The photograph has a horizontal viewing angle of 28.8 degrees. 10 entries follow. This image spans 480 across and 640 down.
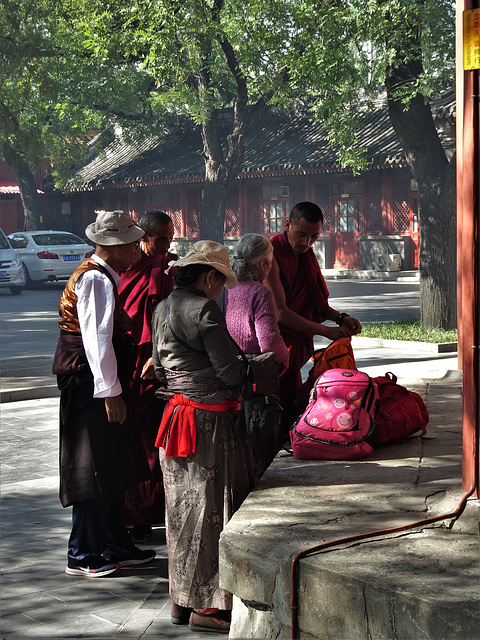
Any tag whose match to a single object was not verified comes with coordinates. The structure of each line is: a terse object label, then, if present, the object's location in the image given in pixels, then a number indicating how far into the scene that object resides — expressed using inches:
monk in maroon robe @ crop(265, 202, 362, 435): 223.1
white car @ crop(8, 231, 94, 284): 1043.3
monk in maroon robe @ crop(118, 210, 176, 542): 209.2
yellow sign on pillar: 151.8
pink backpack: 199.3
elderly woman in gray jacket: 162.9
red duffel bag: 215.6
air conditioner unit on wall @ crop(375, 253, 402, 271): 1169.4
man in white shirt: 182.4
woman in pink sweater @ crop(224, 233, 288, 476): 197.1
